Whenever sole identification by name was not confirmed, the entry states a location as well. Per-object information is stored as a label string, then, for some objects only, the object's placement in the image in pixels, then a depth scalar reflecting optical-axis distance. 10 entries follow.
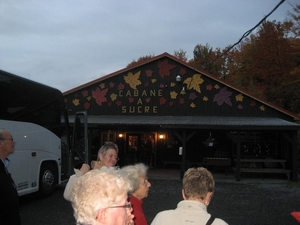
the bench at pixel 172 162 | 19.46
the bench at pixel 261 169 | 15.62
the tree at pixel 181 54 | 51.22
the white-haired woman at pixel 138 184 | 3.17
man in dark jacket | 3.41
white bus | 8.61
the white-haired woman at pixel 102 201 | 1.90
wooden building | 18.92
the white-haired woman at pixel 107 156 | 4.48
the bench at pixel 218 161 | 17.47
